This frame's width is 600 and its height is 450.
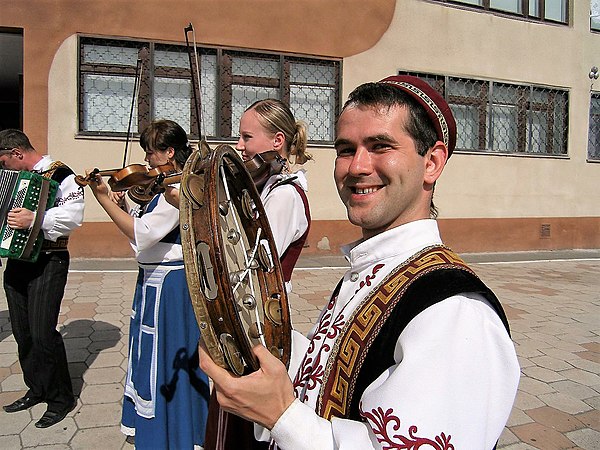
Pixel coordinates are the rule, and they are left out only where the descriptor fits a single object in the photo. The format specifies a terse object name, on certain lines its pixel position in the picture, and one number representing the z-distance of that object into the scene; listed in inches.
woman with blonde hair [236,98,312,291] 89.6
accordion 125.0
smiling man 35.1
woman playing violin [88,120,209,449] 99.2
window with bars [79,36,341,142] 336.8
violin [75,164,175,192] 108.9
